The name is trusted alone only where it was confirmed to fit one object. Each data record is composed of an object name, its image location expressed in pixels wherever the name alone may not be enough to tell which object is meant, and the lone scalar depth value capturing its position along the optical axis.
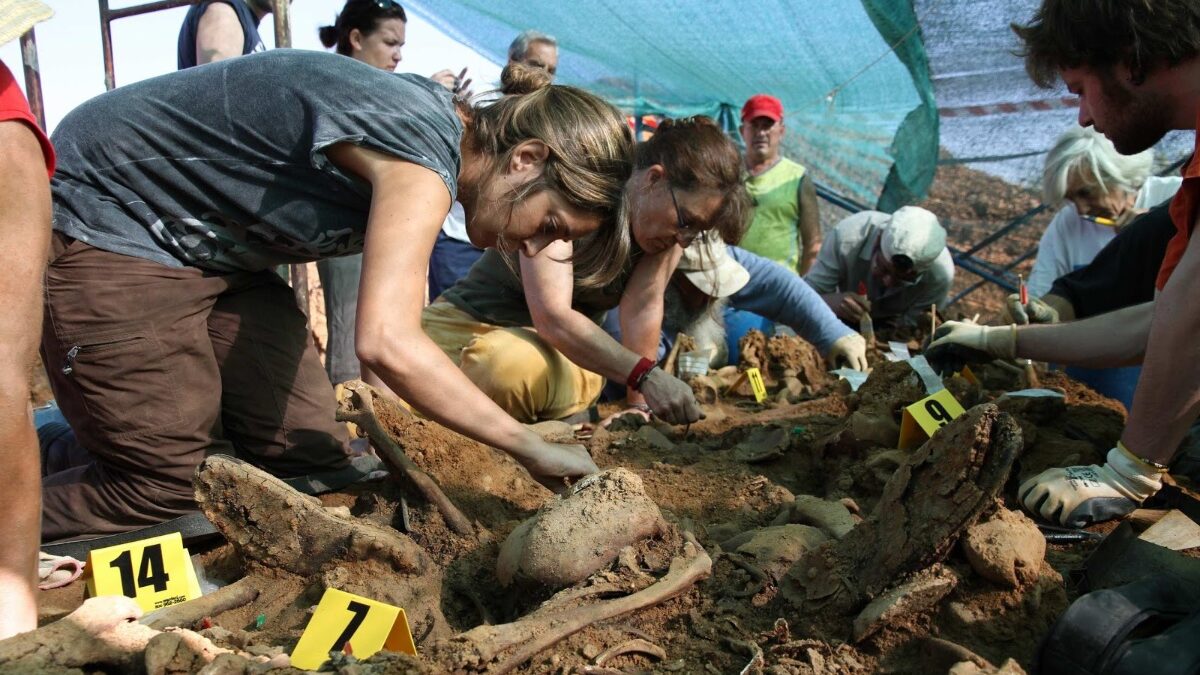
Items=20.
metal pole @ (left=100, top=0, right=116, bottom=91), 4.74
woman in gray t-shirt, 2.16
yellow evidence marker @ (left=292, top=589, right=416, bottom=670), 1.66
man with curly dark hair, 2.25
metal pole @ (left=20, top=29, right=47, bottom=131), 4.44
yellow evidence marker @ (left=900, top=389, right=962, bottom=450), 2.60
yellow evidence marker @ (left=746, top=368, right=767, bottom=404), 4.27
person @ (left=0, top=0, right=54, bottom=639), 1.74
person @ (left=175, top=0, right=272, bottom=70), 3.61
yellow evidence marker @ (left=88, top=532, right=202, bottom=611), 2.04
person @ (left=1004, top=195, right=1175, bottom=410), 3.62
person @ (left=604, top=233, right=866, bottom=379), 4.68
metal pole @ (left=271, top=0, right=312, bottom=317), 4.69
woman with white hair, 4.72
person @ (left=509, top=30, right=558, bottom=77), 4.78
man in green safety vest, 5.88
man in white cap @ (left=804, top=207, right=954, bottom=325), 5.35
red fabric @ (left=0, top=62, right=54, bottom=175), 1.73
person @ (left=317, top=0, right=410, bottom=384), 4.24
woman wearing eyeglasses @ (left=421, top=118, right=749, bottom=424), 3.49
